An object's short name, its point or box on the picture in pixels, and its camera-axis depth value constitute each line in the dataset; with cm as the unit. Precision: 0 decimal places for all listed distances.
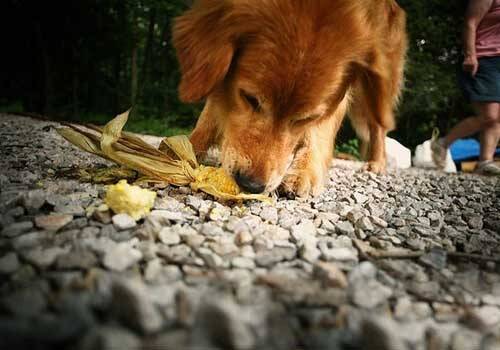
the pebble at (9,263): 25
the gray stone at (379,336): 21
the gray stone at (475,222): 49
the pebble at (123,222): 34
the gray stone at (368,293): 27
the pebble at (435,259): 35
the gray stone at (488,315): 27
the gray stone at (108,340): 18
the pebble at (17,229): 30
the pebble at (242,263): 30
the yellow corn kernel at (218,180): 48
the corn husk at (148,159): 48
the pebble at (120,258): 27
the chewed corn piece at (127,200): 36
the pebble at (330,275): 28
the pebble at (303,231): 36
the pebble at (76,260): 26
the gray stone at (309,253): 32
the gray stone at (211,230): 35
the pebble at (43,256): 26
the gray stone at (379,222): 45
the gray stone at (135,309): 20
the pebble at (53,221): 32
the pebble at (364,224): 42
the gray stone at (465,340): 24
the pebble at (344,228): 41
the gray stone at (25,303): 21
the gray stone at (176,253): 30
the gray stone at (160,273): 27
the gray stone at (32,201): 35
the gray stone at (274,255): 31
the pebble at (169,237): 32
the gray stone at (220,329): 20
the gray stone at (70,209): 35
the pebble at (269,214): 42
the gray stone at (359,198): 55
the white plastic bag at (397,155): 129
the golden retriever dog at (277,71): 48
